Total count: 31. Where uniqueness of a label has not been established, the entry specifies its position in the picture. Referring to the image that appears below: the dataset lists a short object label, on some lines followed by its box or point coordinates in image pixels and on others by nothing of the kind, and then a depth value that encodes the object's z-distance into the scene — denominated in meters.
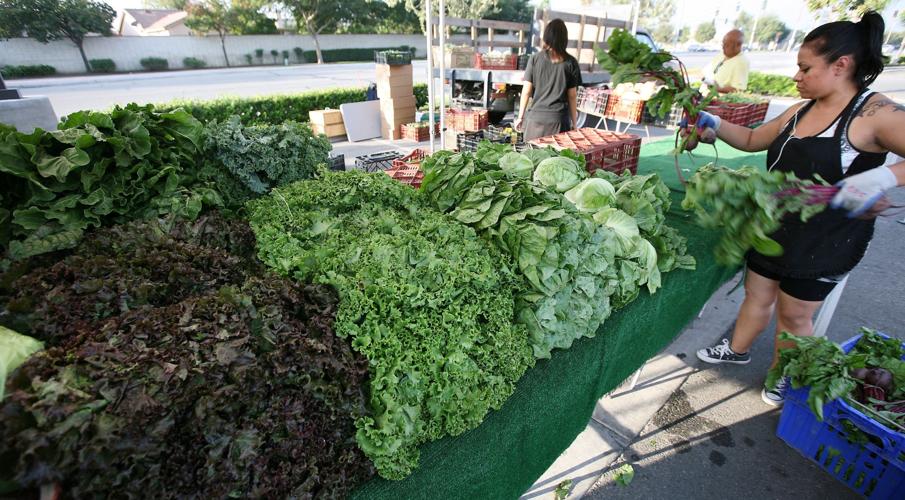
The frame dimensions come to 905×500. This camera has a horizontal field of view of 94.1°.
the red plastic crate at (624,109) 8.75
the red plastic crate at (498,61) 9.96
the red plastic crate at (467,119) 9.02
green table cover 1.64
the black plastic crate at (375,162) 4.20
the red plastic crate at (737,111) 7.08
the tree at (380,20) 46.91
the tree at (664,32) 109.51
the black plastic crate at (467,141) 5.67
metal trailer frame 9.59
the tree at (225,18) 40.00
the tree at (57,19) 26.95
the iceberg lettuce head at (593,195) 2.70
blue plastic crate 2.32
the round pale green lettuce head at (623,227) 2.46
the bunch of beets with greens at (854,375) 2.49
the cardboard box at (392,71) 10.42
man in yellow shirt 7.21
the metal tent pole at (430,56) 4.91
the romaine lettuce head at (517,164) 2.88
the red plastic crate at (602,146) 3.94
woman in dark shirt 4.79
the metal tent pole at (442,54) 4.94
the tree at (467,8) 41.69
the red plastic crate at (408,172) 3.24
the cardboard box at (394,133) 11.22
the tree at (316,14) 43.50
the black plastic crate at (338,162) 4.18
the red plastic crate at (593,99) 9.75
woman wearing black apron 2.36
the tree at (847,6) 19.72
